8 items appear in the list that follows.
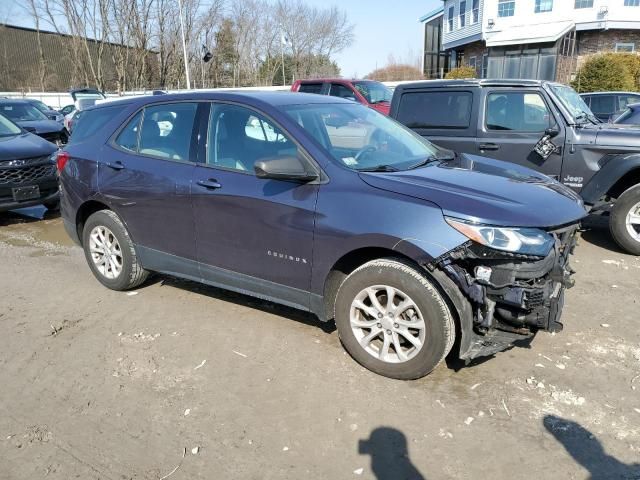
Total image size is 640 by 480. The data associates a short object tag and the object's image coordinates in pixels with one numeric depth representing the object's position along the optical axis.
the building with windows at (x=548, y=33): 29.12
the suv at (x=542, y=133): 5.71
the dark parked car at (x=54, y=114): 18.85
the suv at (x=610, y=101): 11.90
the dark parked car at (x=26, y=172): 7.40
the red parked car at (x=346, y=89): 12.61
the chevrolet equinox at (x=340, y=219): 3.06
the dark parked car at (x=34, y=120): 13.20
